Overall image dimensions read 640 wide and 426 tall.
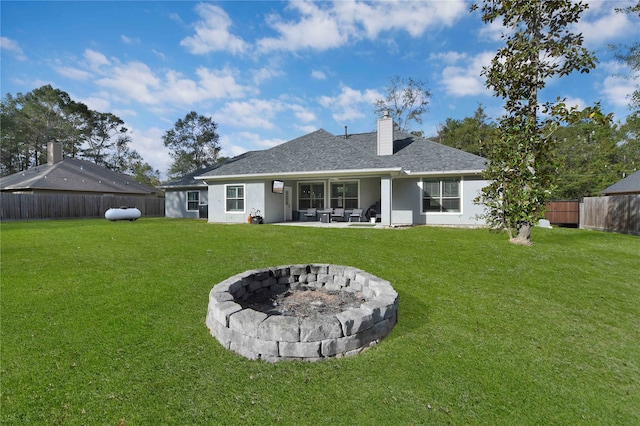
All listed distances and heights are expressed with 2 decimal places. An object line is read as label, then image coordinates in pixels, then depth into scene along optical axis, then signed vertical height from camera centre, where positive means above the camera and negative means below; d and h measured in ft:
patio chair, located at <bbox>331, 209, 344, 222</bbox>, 44.01 -2.00
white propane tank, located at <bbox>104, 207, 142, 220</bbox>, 44.20 -1.52
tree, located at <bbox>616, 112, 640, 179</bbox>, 80.69 +15.60
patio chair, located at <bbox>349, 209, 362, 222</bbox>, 43.34 -1.84
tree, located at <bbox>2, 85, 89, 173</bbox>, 90.74 +27.87
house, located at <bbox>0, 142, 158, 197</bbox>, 59.98 +6.14
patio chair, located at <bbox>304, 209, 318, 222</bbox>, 46.44 -1.74
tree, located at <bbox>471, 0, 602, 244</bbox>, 25.71 +10.82
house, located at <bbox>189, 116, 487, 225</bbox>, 39.81 +3.39
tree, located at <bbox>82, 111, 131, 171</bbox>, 108.27 +26.68
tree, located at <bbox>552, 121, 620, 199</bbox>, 78.72 +12.52
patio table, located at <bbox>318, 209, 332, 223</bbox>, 43.79 -2.13
